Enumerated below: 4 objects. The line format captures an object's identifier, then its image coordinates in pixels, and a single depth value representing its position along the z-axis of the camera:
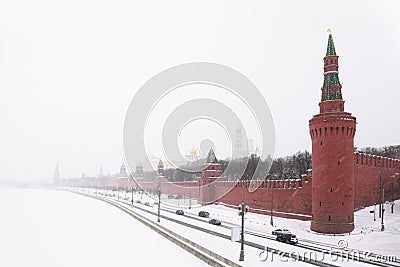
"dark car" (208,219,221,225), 37.02
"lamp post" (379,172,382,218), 32.78
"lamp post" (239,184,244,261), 17.28
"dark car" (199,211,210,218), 45.28
